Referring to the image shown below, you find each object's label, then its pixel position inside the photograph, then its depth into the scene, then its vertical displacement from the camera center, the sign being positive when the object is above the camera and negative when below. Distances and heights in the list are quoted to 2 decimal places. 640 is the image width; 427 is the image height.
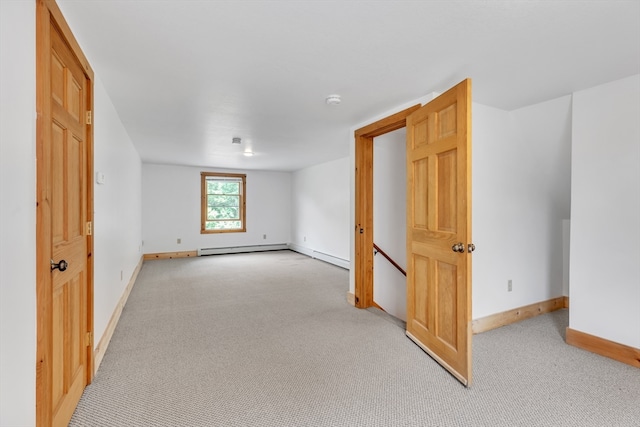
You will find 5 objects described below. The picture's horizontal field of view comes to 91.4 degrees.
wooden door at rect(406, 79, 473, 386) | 2.04 -0.12
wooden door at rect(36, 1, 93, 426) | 1.27 -0.06
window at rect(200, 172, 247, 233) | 7.55 +0.24
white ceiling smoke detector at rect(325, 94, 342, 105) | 2.71 +1.00
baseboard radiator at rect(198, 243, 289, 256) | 7.48 -0.93
